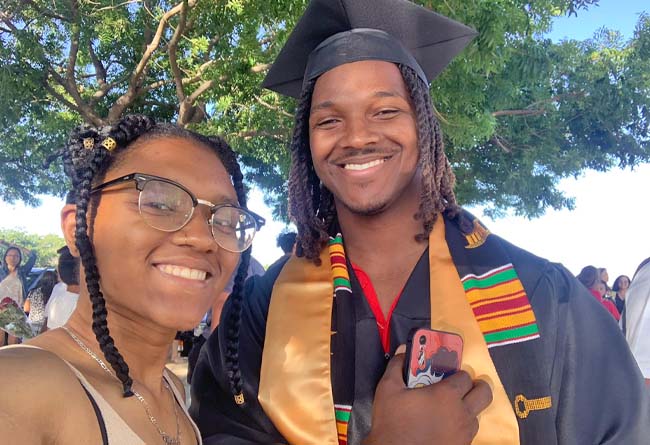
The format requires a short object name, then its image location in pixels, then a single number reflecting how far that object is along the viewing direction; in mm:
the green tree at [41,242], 65350
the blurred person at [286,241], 4947
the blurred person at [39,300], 5439
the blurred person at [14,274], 5586
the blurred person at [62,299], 3936
